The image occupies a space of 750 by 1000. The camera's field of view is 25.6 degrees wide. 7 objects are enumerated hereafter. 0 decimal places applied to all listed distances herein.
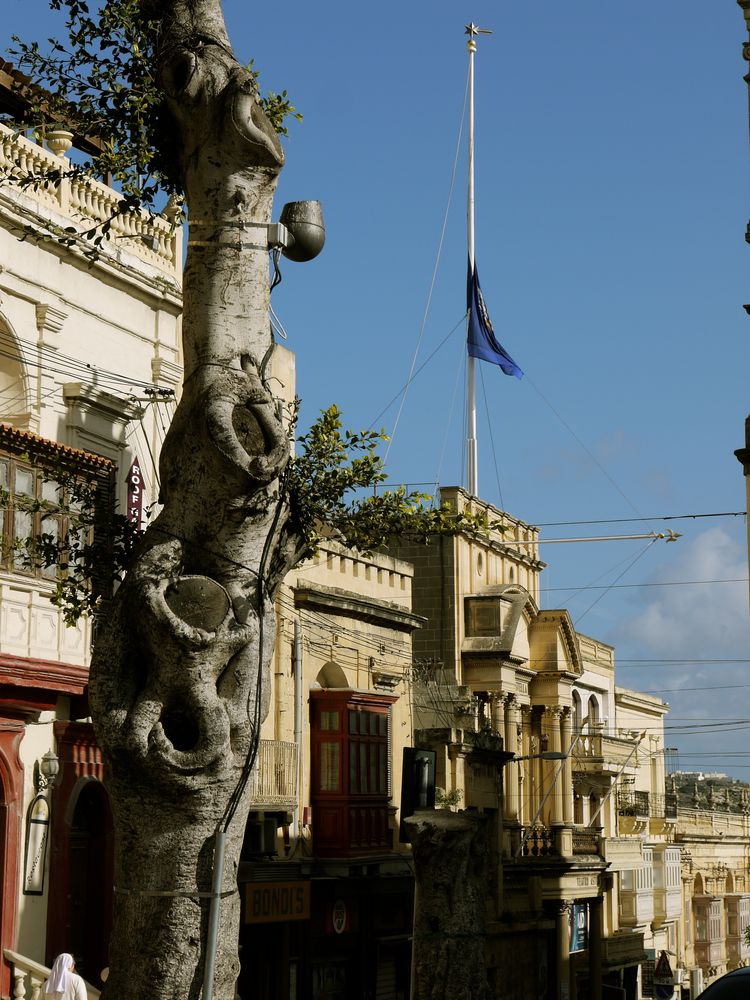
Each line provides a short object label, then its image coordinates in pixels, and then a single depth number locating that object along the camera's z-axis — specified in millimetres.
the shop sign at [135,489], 21250
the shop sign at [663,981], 38688
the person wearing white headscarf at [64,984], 16906
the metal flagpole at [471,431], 40094
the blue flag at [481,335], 40594
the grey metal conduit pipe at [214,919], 8414
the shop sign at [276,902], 25328
